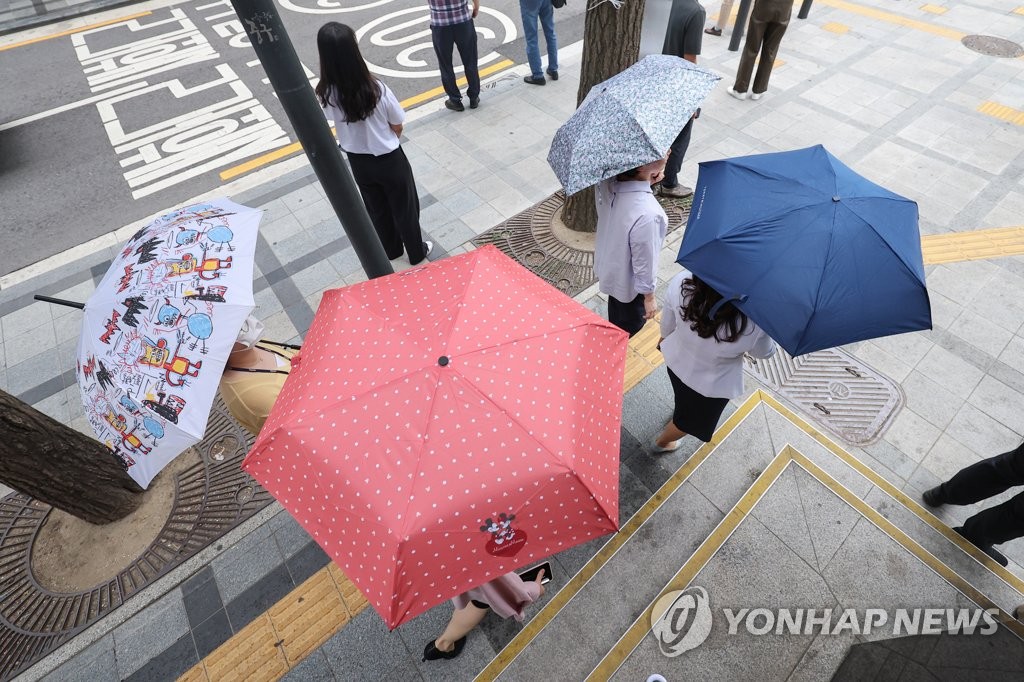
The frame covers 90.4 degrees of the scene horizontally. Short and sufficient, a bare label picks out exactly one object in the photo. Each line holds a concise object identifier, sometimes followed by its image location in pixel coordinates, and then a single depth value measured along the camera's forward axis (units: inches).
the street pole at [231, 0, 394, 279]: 102.7
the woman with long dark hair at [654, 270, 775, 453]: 105.0
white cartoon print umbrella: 82.4
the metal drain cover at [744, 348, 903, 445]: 152.7
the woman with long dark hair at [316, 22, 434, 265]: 146.1
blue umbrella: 86.8
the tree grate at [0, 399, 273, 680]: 127.7
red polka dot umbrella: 67.9
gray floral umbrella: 108.8
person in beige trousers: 345.1
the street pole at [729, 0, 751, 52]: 317.4
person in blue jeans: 293.1
